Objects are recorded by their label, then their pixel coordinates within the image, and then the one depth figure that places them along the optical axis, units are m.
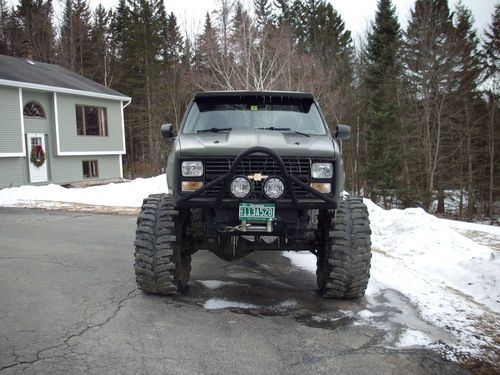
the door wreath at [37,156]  21.38
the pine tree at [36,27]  39.75
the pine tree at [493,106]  27.38
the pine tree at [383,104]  27.88
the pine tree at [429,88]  25.09
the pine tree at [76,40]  39.06
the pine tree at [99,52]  40.84
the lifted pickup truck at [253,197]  4.10
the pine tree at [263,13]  24.96
